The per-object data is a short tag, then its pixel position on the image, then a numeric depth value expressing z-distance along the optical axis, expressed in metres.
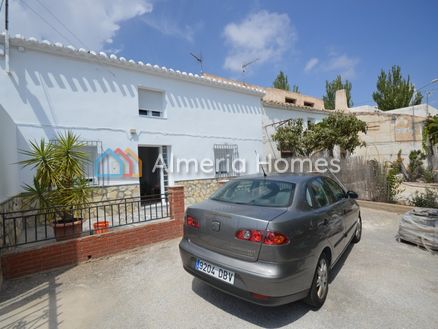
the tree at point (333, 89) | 33.97
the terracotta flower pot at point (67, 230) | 4.25
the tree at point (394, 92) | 28.94
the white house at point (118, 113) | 6.31
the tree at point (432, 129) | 10.54
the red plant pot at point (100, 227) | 4.68
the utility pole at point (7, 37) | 6.02
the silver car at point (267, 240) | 2.40
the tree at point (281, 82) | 31.56
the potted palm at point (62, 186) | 4.38
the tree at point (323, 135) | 11.77
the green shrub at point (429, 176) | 13.14
